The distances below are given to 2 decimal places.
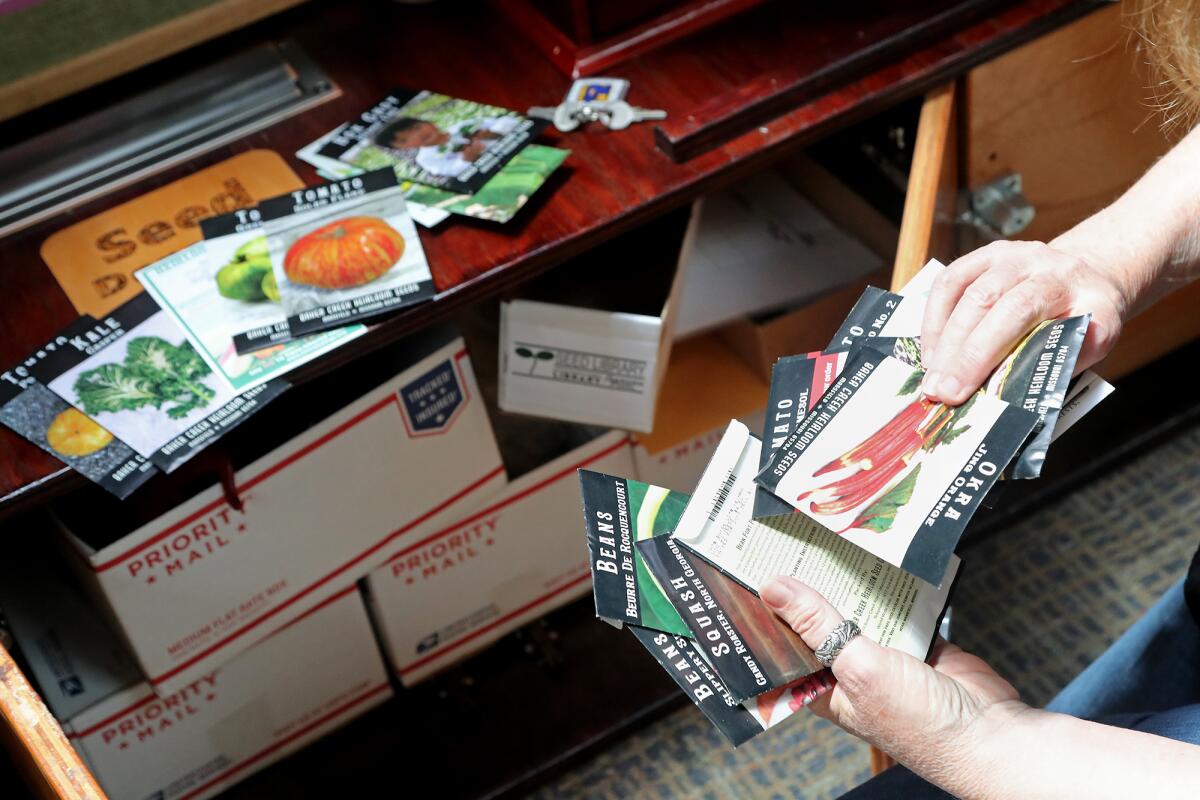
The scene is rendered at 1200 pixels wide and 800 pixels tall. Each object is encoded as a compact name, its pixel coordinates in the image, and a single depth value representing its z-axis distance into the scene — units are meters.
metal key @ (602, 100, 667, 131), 1.38
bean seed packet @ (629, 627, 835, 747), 0.95
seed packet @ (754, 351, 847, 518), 1.00
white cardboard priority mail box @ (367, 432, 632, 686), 1.56
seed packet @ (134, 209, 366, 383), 1.21
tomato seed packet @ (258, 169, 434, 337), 1.24
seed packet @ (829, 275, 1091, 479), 0.91
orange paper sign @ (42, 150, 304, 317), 1.30
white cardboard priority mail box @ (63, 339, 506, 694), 1.33
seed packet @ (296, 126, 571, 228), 1.29
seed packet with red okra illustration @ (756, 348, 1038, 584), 0.91
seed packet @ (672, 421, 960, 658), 1.00
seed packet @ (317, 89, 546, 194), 1.34
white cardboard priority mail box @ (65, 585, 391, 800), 1.44
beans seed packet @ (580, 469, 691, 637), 0.97
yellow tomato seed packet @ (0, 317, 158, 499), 1.15
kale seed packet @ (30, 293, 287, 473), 1.17
